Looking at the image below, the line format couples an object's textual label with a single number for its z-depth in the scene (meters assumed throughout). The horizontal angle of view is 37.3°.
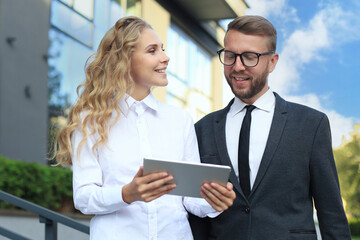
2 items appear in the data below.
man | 2.79
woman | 2.46
